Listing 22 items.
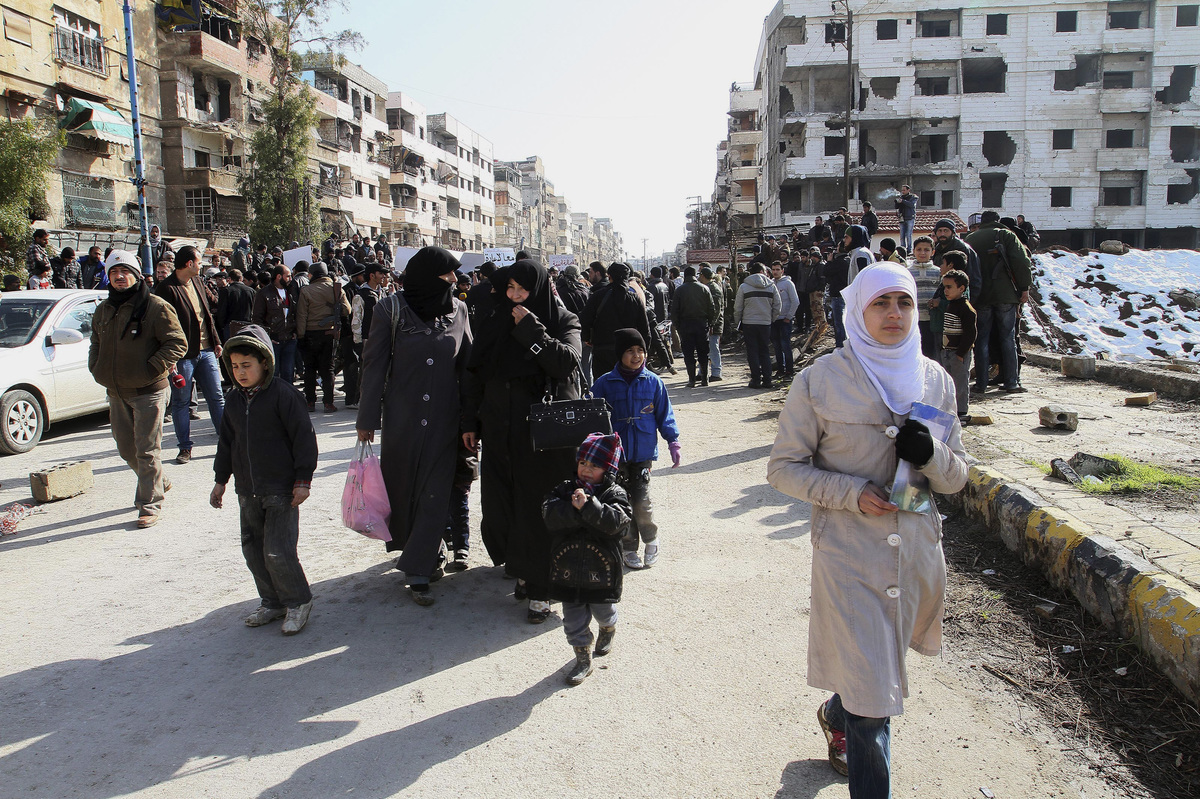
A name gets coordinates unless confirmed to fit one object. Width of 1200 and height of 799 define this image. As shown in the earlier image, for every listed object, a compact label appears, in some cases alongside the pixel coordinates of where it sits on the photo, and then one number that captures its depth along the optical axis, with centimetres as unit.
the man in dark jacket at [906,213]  1641
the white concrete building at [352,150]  4425
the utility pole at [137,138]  1798
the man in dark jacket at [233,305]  1094
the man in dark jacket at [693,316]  1178
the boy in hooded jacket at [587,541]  328
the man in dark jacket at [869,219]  1689
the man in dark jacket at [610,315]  802
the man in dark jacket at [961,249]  790
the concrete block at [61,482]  621
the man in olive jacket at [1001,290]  840
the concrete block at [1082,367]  992
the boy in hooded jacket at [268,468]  383
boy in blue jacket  468
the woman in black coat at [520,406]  391
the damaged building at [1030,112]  4422
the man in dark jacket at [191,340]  702
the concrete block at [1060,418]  680
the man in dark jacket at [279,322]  1012
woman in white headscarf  218
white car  818
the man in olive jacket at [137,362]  568
